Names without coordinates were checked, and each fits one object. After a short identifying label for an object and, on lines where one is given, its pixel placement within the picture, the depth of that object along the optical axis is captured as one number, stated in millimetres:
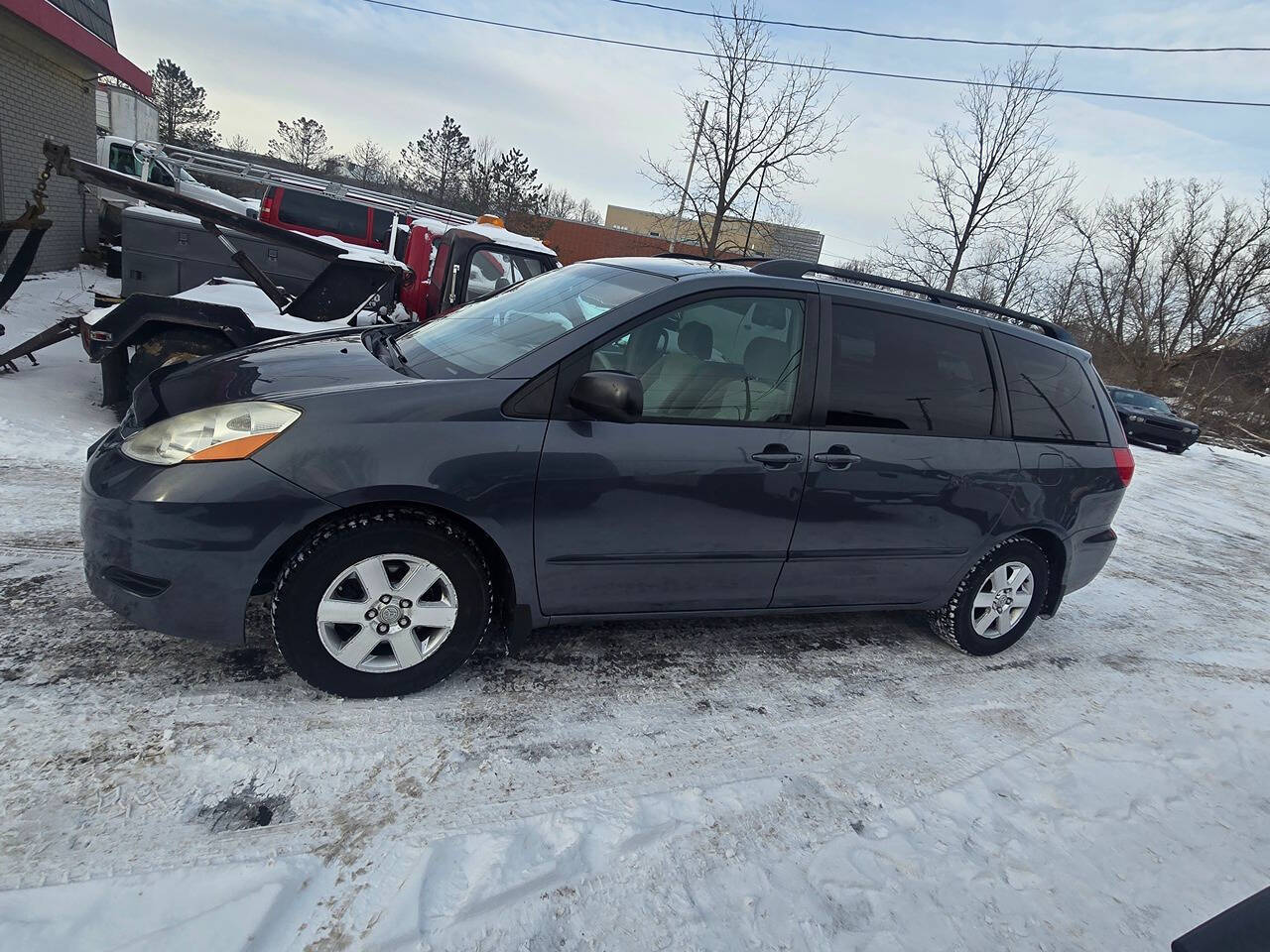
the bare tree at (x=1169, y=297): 30062
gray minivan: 2486
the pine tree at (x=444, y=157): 46875
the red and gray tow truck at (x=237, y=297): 5539
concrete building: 21625
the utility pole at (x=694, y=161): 18766
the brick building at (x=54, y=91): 10852
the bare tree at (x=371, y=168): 44628
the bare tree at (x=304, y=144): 54281
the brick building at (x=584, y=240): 30234
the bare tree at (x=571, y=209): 63447
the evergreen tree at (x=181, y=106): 46656
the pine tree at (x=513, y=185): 36438
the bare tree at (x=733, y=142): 18094
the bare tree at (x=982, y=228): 18156
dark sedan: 17172
